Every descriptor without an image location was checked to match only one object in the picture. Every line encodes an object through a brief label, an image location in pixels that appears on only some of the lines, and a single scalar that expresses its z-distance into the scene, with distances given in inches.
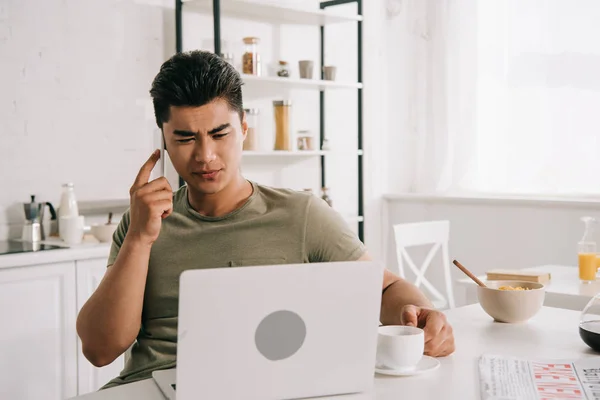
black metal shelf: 150.9
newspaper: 44.3
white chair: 120.1
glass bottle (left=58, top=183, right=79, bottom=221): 110.6
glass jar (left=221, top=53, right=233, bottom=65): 125.3
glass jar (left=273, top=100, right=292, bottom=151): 137.4
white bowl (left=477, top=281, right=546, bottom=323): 62.4
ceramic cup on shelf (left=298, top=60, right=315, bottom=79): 141.8
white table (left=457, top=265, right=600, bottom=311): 81.1
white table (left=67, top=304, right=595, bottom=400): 45.6
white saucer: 48.7
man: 56.2
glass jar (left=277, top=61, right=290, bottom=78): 137.1
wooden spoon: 63.9
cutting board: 85.4
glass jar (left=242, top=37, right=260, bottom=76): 130.9
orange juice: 90.8
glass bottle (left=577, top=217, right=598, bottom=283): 90.9
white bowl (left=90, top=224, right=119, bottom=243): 110.1
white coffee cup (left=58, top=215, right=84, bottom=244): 106.2
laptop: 39.1
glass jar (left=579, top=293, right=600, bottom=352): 54.2
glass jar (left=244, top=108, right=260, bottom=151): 130.7
